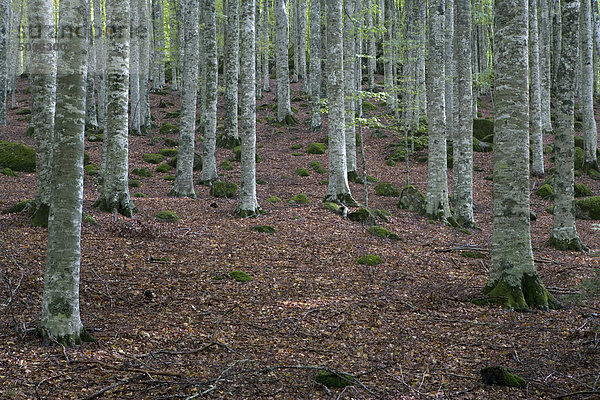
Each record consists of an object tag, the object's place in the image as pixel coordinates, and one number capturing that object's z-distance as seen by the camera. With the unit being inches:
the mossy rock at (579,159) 776.9
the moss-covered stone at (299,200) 515.6
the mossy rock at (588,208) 566.6
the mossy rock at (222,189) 536.7
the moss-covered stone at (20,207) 347.6
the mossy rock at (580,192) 656.4
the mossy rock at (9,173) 555.8
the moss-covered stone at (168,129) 894.7
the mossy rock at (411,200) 561.0
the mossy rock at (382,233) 420.2
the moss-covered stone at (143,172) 636.7
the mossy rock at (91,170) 590.2
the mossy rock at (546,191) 647.8
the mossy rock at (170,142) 812.0
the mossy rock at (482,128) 919.7
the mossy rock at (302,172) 693.9
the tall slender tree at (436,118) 480.1
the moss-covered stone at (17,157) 594.9
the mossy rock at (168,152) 748.5
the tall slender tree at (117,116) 347.6
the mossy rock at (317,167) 716.7
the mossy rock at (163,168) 669.9
